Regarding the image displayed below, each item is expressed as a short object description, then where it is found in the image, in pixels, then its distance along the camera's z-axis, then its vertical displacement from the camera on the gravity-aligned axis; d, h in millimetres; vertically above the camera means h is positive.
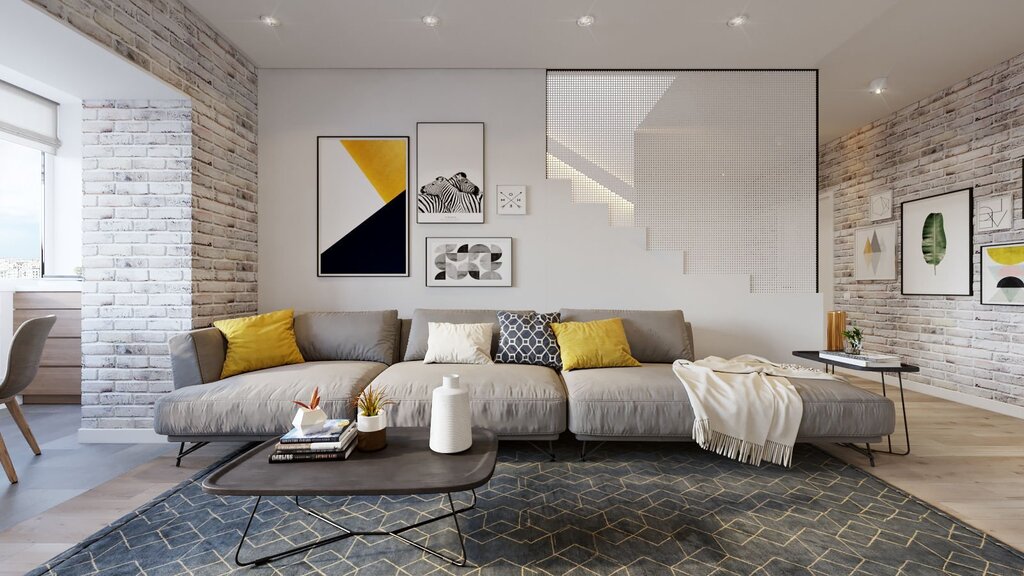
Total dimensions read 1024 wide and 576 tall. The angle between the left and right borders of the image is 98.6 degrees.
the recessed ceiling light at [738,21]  3029 +1847
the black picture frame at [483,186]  3725 +846
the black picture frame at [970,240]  3916 +425
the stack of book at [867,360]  2746 -466
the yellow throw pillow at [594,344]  2975 -402
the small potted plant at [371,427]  1789 -579
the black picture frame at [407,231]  3740 +464
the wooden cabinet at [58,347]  3723 -534
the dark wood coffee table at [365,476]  1475 -679
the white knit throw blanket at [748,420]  2449 -743
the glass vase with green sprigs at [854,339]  2961 -349
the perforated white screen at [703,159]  3746 +1090
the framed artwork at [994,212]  3621 +638
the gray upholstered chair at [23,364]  2447 -453
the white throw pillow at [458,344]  3062 -408
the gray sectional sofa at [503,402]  2471 -661
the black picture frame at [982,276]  3820 +97
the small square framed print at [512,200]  3727 +729
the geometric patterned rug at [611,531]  1643 -1035
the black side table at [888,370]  2591 -504
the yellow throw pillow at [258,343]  2846 -390
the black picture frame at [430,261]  3727 +213
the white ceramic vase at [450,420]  1762 -539
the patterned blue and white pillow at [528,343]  3100 -410
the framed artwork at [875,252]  4718 +390
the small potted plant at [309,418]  1784 -546
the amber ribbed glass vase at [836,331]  3090 -311
